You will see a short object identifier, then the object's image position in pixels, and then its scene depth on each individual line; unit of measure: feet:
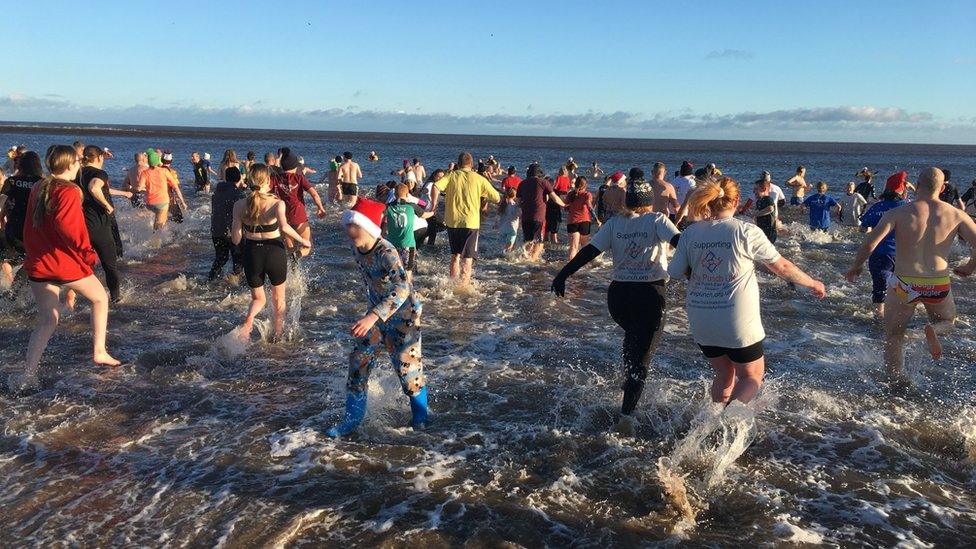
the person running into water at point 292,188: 30.50
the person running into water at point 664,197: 36.37
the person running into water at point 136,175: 39.19
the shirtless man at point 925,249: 18.70
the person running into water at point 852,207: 60.18
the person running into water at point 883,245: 25.14
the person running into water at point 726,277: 14.60
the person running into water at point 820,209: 51.07
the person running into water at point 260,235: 22.74
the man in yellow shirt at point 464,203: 31.91
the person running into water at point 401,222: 30.86
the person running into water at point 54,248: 18.30
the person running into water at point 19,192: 22.19
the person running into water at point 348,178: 65.05
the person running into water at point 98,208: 25.81
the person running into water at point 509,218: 43.55
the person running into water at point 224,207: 30.60
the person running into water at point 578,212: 39.73
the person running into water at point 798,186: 65.16
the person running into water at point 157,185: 40.11
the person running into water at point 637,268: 16.43
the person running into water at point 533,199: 39.29
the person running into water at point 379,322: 15.10
